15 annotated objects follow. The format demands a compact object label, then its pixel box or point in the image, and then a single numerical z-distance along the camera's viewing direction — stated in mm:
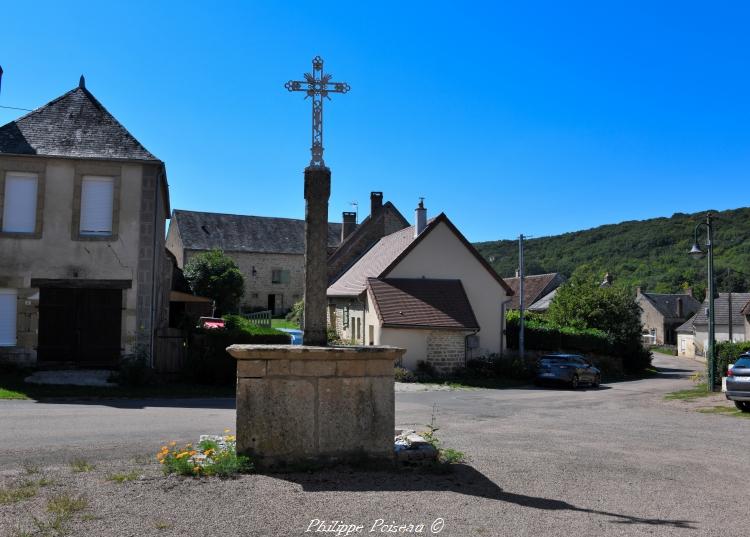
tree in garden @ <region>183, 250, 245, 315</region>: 40031
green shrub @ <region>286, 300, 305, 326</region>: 41631
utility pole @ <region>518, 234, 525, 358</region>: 28406
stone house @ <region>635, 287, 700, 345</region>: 67625
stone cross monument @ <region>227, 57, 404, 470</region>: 6598
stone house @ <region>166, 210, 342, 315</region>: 52875
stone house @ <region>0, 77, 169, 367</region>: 17219
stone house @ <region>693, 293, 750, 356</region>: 50625
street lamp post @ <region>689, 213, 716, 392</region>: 19969
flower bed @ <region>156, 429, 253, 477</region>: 6328
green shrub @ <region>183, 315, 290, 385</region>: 17281
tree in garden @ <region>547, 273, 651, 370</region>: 34281
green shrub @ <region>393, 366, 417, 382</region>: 23922
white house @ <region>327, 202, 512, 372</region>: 25219
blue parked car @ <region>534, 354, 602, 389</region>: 24703
